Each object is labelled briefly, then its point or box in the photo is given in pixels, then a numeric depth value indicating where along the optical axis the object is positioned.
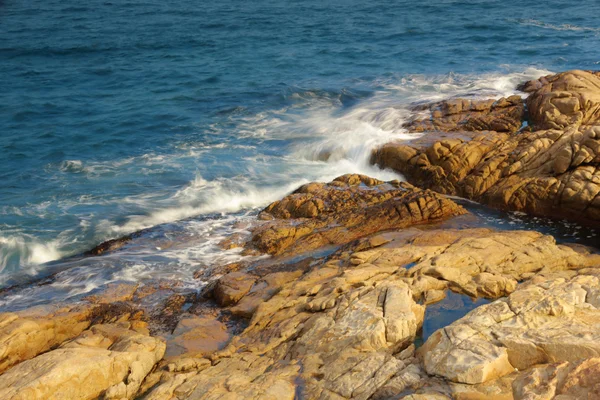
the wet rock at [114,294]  11.48
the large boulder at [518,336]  6.96
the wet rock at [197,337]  9.73
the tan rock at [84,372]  8.24
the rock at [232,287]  11.12
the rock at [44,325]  9.52
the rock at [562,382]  5.66
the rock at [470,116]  17.66
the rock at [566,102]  16.67
